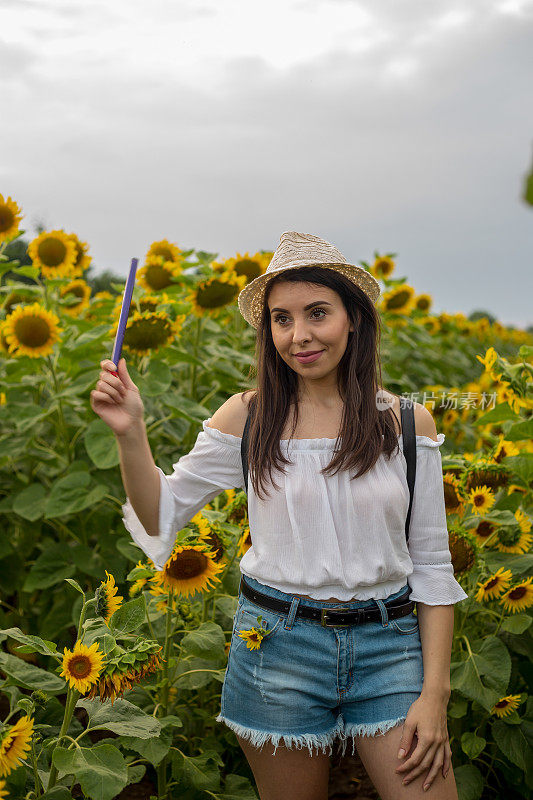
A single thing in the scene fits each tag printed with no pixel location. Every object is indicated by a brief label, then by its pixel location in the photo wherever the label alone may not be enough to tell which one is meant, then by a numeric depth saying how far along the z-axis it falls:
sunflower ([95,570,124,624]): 1.38
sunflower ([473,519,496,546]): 2.00
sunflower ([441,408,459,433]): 4.21
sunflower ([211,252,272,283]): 3.23
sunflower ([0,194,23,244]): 2.99
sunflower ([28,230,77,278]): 3.20
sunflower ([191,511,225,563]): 1.64
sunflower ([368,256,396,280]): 4.86
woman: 1.40
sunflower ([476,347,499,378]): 1.99
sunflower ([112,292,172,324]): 2.54
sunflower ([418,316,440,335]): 6.03
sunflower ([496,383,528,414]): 2.04
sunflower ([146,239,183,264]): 3.47
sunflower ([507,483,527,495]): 2.29
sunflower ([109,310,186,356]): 2.38
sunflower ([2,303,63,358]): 2.64
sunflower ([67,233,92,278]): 3.35
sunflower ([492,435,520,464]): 2.22
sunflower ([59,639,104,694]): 1.24
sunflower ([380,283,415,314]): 4.66
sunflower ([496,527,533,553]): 1.96
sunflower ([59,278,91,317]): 3.79
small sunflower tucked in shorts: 1.43
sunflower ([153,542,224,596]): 1.60
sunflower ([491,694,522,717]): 1.84
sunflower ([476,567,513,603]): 1.81
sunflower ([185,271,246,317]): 2.82
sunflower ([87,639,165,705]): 1.24
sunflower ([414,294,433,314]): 5.74
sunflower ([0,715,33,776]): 1.18
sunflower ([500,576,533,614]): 1.83
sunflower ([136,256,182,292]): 3.17
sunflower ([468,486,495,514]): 1.94
